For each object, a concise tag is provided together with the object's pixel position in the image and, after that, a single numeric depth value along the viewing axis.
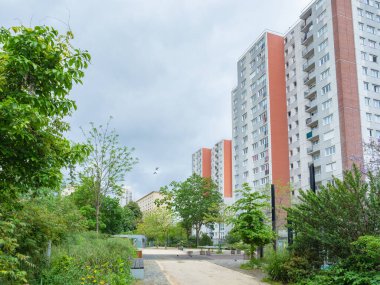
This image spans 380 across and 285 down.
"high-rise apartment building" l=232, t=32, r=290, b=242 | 55.86
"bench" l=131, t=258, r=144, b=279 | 15.60
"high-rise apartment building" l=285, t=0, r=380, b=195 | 44.44
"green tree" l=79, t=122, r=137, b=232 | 24.19
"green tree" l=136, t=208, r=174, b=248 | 68.50
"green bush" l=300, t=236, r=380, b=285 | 10.35
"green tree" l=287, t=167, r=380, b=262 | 12.11
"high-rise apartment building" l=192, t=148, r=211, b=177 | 113.62
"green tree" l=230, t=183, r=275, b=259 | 21.22
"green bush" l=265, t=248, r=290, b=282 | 14.62
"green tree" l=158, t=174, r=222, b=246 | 59.44
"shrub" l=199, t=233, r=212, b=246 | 63.09
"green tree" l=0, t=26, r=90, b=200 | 4.85
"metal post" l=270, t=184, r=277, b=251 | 20.13
